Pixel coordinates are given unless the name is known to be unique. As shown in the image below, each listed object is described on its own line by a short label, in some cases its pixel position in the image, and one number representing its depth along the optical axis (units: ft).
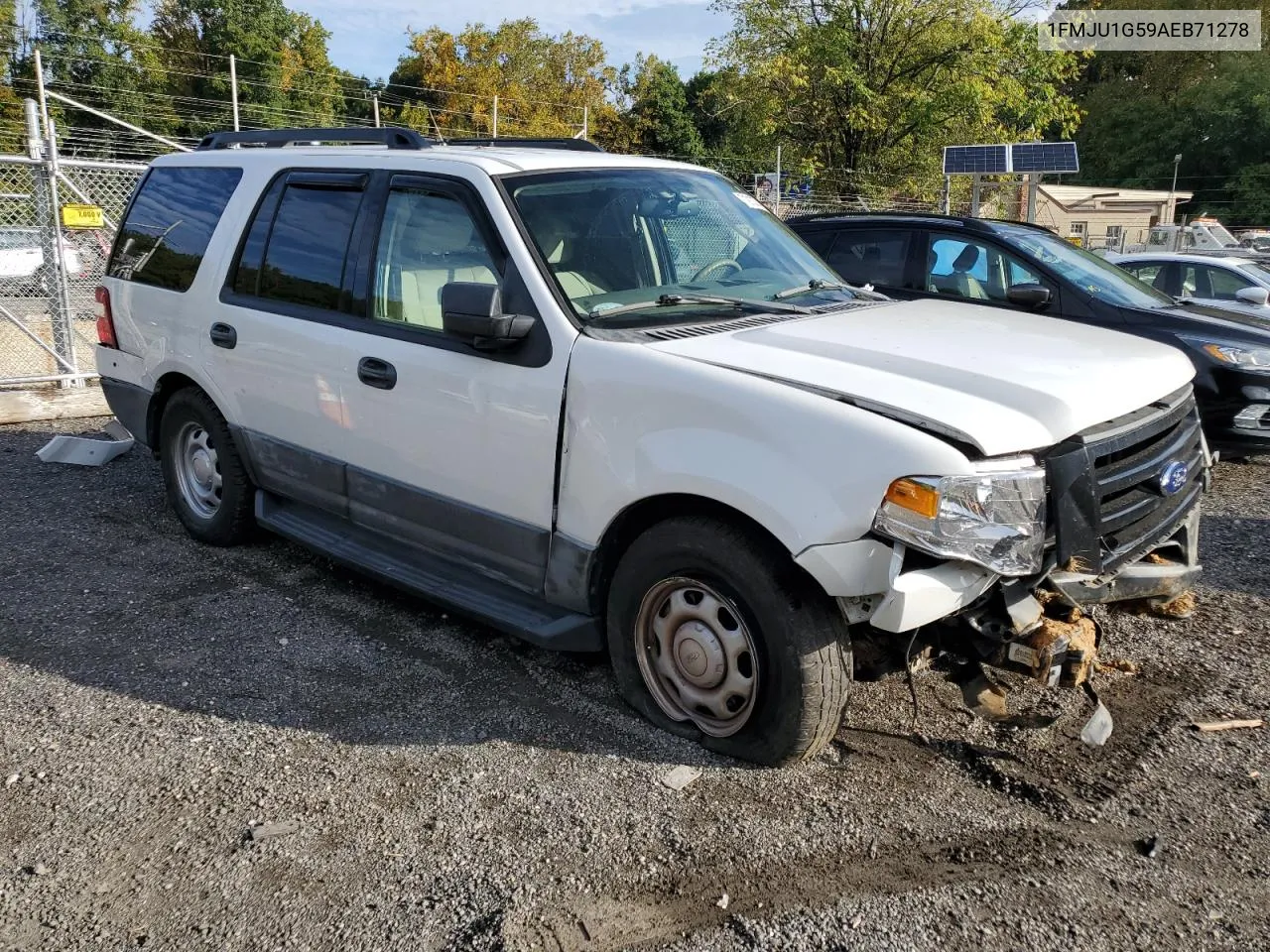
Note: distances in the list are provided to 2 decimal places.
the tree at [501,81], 177.47
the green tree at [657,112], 213.87
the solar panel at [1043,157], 48.70
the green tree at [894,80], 91.66
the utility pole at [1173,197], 164.25
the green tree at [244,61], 176.24
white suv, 9.39
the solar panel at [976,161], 49.37
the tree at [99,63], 160.45
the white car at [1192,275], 37.01
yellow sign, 31.45
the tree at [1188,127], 182.39
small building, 149.59
